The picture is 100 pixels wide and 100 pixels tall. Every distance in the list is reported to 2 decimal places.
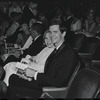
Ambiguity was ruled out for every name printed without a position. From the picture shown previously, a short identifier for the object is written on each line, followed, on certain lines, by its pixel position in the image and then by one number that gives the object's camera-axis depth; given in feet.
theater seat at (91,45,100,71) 16.87
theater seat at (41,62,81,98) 10.48
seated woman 13.35
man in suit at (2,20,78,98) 10.61
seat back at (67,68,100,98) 8.89
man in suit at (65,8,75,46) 19.99
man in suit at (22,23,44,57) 17.76
